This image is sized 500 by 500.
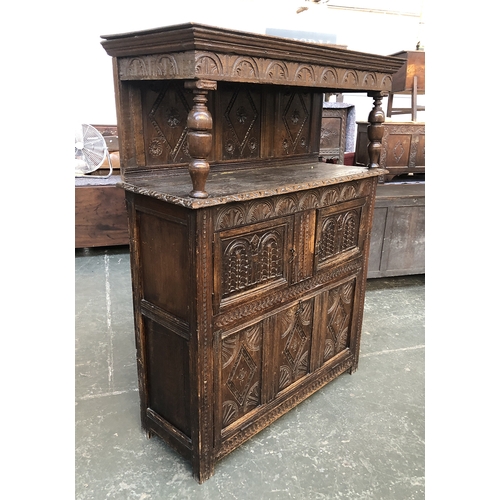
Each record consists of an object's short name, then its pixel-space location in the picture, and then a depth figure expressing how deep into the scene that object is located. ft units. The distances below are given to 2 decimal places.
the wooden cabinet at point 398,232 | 12.37
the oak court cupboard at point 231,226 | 5.12
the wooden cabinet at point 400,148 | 13.38
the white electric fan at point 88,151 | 14.62
